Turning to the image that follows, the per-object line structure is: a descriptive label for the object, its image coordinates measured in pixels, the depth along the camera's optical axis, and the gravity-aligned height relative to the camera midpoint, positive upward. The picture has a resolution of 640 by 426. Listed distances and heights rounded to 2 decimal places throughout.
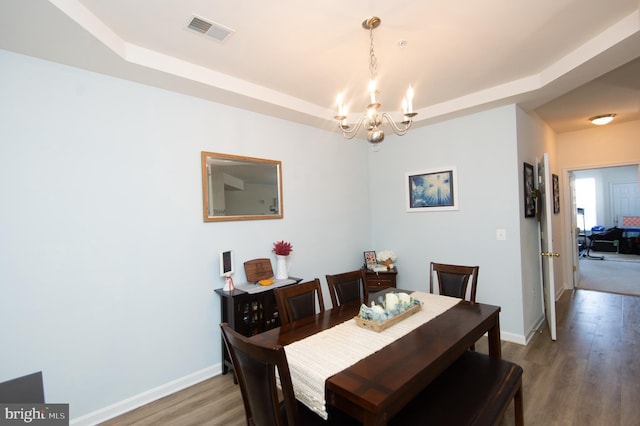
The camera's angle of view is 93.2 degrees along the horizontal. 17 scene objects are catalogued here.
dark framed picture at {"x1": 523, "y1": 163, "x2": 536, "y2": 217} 3.26 +0.17
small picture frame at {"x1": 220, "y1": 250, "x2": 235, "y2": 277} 2.66 -0.39
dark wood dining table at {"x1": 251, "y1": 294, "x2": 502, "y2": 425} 1.16 -0.68
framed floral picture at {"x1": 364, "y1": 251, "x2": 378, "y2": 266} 4.02 -0.60
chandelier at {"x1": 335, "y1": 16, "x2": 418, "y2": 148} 1.74 +0.61
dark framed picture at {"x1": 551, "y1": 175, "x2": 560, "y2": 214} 4.55 +0.19
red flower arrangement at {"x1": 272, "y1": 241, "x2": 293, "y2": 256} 3.04 -0.32
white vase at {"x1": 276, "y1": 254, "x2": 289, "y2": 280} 3.05 -0.52
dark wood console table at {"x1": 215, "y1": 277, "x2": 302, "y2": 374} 2.54 -0.81
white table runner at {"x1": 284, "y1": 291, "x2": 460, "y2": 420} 1.29 -0.68
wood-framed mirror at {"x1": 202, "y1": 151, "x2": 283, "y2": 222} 2.70 +0.29
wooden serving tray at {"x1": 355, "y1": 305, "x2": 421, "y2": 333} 1.73 -0.65
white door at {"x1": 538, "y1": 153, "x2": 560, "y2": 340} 3.15 -0.38
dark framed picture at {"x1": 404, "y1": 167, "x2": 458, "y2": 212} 3.54 +0.26
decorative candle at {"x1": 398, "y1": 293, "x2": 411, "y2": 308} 1.99 -0.58
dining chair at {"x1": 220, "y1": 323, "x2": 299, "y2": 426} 1.09 -0.62
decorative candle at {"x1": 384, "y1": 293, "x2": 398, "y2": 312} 1.90 -0.57
